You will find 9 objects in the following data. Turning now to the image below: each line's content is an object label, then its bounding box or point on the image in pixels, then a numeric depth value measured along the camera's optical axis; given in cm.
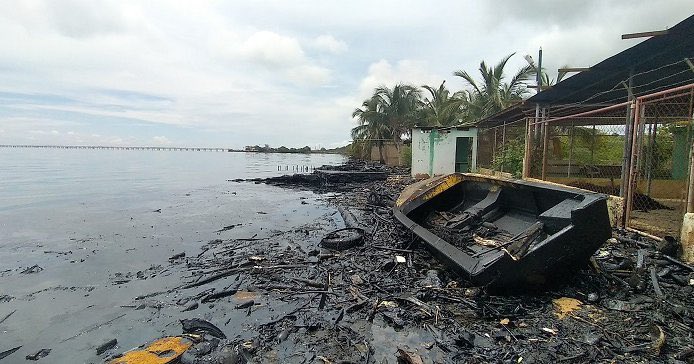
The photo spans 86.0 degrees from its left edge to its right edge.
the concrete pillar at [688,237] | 448
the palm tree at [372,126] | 3462
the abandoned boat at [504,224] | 391
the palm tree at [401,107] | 3353
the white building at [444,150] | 1706
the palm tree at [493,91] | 2156
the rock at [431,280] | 489
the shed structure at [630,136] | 591
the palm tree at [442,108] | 2589
